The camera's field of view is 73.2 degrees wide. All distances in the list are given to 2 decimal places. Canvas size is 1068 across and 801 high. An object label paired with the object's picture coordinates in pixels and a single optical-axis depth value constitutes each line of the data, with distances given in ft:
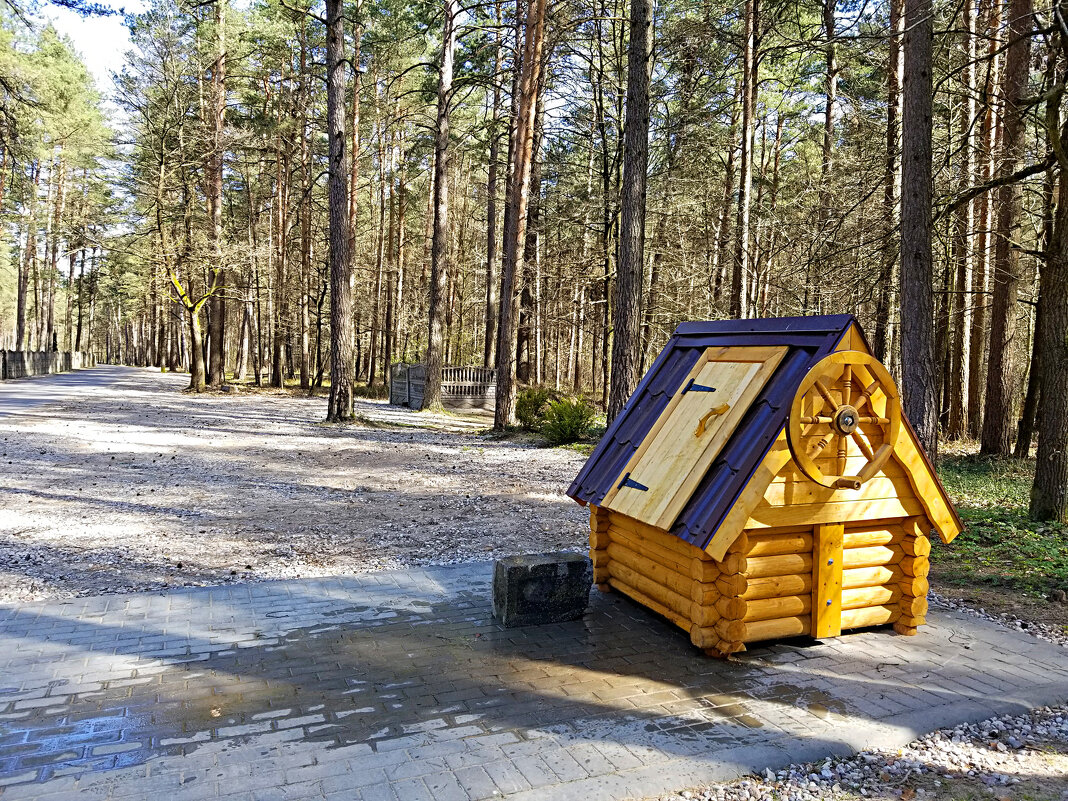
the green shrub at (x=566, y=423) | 52.03
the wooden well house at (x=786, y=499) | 14.61
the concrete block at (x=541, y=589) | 16.83
